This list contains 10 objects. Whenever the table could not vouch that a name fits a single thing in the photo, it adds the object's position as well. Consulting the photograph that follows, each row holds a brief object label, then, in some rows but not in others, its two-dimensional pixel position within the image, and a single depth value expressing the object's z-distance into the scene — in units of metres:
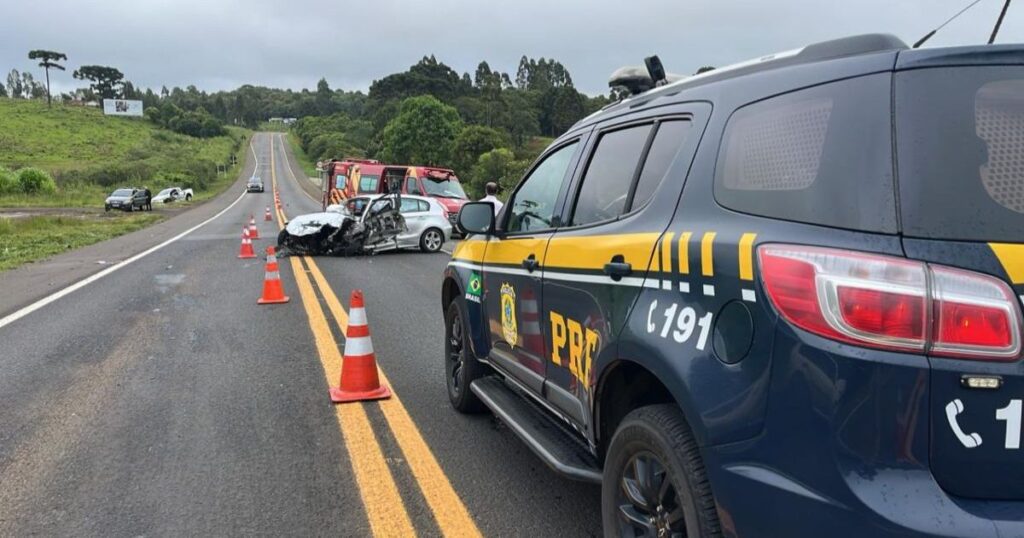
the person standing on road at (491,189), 16.23
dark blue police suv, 1.75
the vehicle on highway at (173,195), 52.88
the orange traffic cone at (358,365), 5.45
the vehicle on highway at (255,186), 68.62
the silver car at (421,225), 17.02
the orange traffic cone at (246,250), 15.84
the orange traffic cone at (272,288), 9.90
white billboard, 136.25
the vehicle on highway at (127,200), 39.72
